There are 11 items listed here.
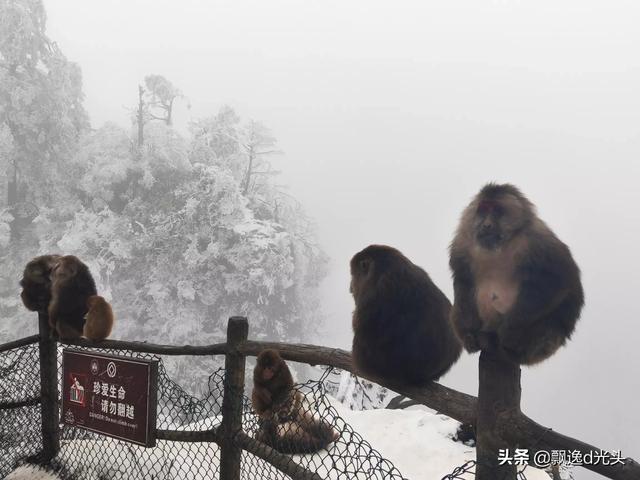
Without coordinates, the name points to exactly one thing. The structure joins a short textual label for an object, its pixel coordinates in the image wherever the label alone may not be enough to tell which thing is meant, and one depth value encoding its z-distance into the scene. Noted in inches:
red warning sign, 86.7
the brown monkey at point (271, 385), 78.6
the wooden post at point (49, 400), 109.7
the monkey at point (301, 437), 97.4
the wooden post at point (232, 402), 80.9
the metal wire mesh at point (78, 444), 95.5
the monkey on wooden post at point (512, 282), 71.7
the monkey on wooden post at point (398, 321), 74.4
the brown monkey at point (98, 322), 106.5
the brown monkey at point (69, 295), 114.0
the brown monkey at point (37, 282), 126.6
